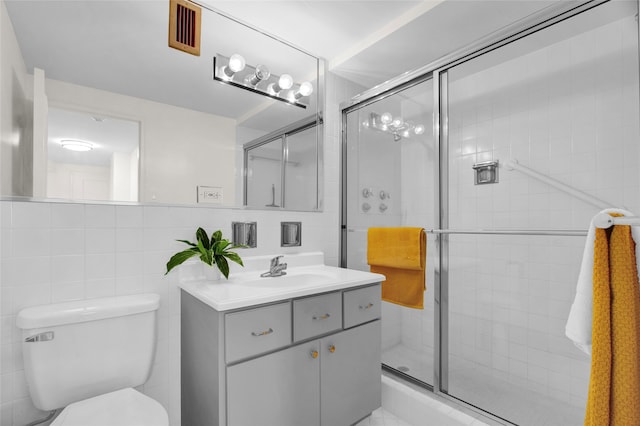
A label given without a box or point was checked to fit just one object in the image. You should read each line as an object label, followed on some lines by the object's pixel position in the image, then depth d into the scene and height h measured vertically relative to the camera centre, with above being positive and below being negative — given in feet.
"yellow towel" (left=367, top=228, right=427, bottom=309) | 5.80 -0.89
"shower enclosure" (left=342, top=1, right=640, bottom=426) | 5.20 +0.49
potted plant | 4.56 -0.56
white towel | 2.13 -0.60
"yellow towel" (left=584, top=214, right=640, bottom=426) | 1.93 -0.76
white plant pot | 4.98 -0.92
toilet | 3.44 -1.72
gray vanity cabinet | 3.75 -2.01
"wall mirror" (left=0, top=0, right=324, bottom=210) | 3.98 +1.70
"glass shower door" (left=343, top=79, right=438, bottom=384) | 6.21 +0.66
